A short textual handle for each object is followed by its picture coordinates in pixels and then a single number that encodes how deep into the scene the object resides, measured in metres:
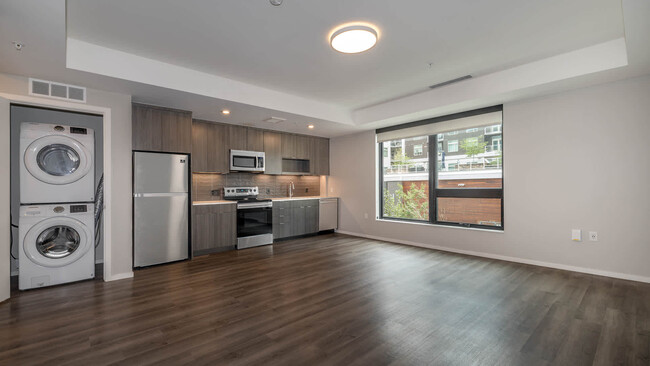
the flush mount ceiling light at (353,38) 2.72
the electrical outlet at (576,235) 3.73
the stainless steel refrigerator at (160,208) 4.03
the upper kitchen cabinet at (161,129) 4.00
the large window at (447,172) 4.63
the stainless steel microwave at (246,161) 5.57
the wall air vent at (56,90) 3.18
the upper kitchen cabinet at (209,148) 5.16
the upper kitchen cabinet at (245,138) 5.59
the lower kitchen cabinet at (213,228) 4.81
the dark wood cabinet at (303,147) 6.62
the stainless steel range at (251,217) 5.36
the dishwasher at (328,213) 6.74
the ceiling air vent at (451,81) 4.02
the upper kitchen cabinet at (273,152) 6.12
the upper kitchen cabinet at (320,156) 6.92
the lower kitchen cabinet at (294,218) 5.96
